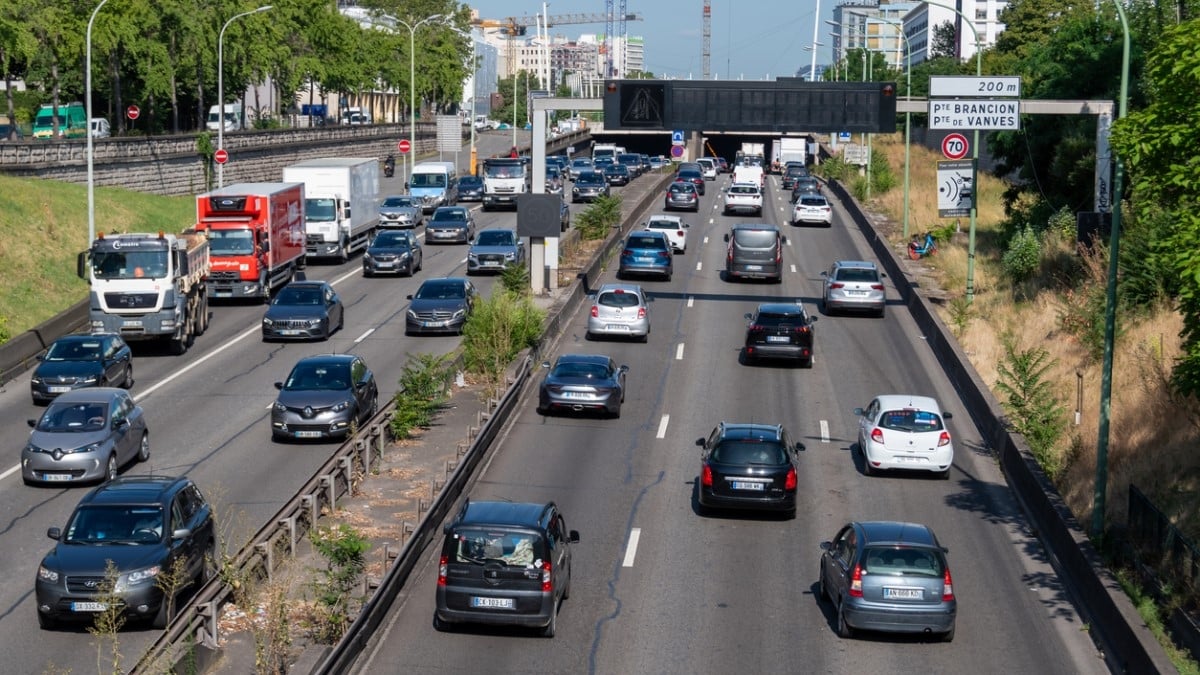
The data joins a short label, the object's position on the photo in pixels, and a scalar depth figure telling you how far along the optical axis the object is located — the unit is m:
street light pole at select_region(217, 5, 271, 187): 62.27
